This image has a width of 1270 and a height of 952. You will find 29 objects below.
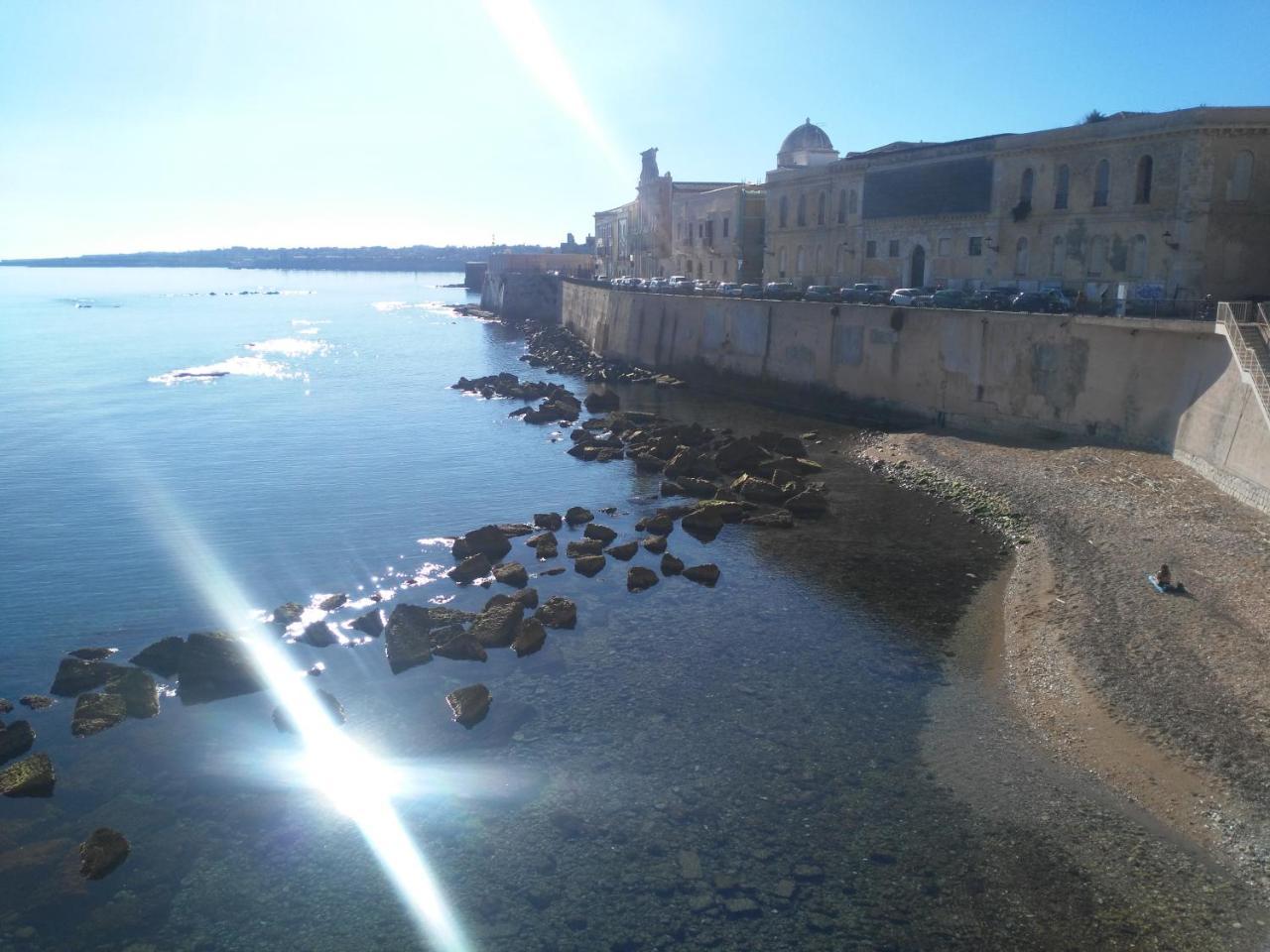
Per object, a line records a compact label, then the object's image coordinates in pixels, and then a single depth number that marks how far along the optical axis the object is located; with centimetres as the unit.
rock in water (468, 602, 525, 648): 1848
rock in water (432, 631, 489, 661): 1794
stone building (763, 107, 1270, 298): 3269
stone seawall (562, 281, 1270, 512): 2395
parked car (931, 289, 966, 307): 3528
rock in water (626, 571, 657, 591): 2134
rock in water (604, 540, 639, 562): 2341
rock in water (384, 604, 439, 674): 1786
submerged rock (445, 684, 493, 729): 1562
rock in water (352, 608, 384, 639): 1938
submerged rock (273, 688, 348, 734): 1578
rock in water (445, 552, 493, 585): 2194
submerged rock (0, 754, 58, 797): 1355
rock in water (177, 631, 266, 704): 1700
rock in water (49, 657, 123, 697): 1656
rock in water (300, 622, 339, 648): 1888
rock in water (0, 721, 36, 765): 1464
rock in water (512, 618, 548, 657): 1798
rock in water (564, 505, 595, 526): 2640
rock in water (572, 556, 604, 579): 2231
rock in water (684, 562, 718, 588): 2170
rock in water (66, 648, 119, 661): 1773
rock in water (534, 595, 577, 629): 1917
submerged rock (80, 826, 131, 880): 1191
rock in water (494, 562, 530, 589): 2169
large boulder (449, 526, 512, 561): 2348
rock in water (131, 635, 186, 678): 1759
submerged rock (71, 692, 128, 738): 1531
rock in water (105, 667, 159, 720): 1606
